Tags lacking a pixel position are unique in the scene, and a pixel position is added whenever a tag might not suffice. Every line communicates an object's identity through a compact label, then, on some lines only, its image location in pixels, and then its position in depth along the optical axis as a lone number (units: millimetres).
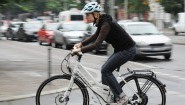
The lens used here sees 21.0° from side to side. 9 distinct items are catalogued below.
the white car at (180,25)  43297
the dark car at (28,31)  37594
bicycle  7203
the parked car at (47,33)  31169
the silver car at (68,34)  26719
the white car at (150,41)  19016
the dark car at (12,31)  40838
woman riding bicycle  6926
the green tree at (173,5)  52875
